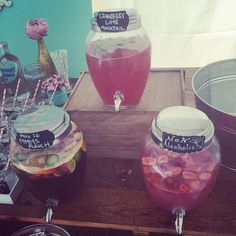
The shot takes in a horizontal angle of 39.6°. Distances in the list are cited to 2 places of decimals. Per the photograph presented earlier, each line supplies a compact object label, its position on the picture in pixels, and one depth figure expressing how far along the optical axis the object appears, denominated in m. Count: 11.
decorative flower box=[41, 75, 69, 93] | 1.17
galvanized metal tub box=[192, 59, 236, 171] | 0.77
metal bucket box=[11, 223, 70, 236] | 0.81
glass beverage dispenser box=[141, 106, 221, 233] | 0.69
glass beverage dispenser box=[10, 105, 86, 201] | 0.74
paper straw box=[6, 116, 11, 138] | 0.95
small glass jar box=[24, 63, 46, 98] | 1.32
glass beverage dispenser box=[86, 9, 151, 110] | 0.82
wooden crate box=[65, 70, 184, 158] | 0.88
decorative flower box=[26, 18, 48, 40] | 1.21
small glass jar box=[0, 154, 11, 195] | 0.85
